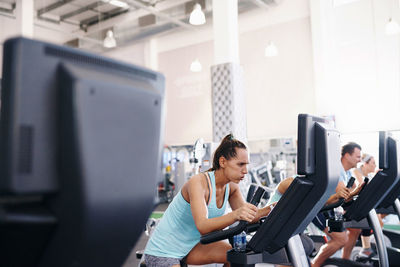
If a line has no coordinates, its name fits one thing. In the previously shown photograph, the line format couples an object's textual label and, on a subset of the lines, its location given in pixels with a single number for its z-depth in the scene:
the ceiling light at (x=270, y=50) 8.95
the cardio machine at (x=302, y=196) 1.64
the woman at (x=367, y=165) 5.52
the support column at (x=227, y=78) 6.54
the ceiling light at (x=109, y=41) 9.92
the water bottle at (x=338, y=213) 2.84
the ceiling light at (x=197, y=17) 7.77
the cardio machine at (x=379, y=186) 2.91
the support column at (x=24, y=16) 8.13
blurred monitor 0.67
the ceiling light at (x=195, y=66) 10.36
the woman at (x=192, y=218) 2.03
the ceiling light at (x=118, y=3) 10.61
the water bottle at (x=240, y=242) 1.84
